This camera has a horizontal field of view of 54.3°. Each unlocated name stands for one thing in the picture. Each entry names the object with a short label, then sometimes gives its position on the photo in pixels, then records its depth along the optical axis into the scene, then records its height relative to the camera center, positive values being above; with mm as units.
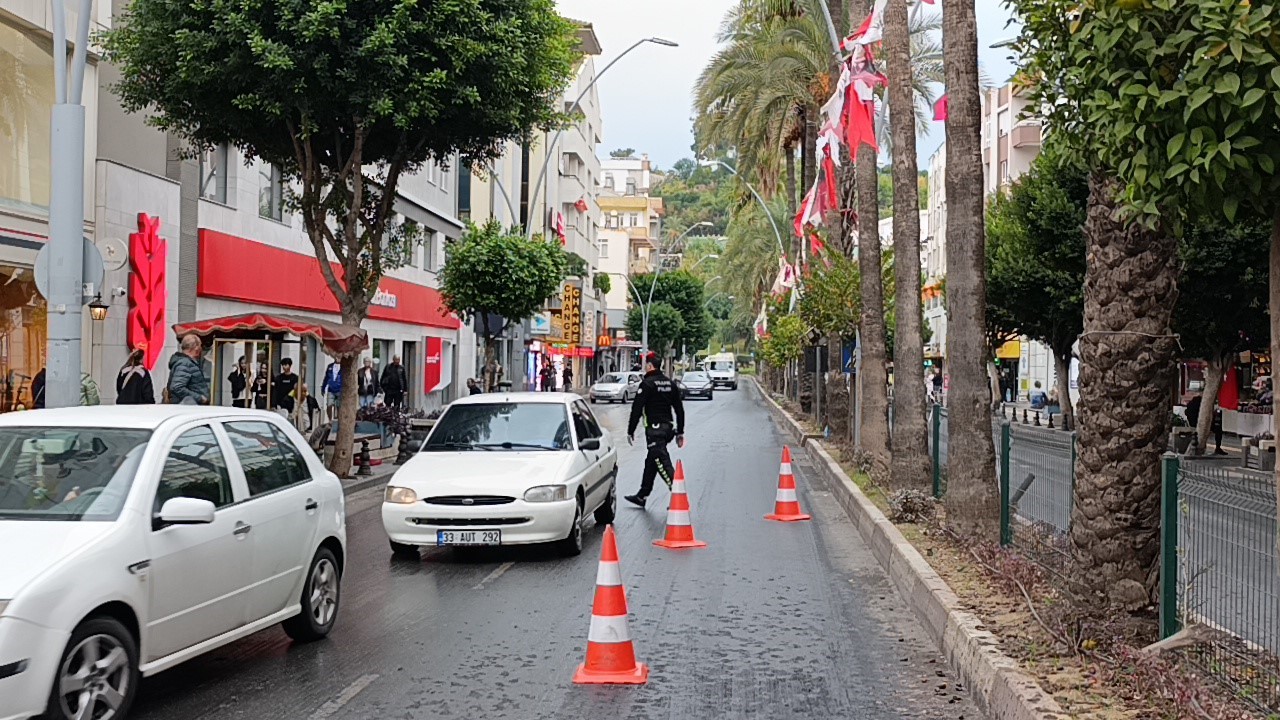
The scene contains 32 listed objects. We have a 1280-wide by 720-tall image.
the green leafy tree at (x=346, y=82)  16172 +4105
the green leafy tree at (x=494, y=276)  29375 +2588
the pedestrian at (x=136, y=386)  14430 -13
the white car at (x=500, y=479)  11164 -863
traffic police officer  15625 -372
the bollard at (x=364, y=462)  19328 -1211
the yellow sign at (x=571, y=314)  63781 +3700
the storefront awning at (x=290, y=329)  18125 +829
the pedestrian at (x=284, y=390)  22984 -92
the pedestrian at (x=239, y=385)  23547 -1
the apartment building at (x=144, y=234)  17312 +2584
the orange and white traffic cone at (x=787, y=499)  15258 -1396
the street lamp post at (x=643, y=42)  30552 +8436
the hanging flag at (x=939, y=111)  18375 +4128
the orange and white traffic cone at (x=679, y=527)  12742 -1471
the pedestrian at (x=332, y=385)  29141 +2
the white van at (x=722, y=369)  89750 +1245
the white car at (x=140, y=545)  5258 -794
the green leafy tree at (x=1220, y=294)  25094 +1928
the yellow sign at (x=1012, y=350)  72669 +2100
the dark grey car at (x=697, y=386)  64250 -25
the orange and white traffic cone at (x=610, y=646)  7223 -1523
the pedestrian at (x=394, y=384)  29828 +27
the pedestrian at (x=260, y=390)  24748 -98
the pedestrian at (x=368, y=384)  31453 +29
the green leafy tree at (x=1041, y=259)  30219 +3373
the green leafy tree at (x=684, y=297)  106250 +7674
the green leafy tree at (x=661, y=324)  100438 +4954
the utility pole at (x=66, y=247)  11789 +1307
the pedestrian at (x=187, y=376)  13992 +101
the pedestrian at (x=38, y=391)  15422 -79
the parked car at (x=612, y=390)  58188 -214
